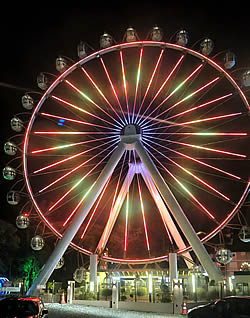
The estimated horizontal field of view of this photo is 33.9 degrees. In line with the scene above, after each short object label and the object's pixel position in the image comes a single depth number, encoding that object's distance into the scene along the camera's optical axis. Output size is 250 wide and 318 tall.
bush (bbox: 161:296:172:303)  20.78
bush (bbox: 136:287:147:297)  22.75
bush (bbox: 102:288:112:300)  24.42
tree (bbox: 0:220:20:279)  40.62
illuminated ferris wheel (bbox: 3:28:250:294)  22.84
